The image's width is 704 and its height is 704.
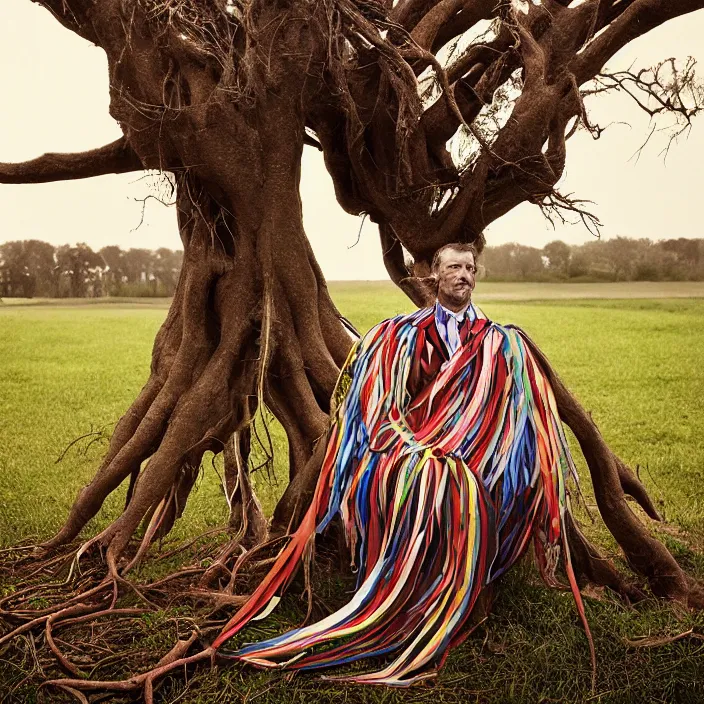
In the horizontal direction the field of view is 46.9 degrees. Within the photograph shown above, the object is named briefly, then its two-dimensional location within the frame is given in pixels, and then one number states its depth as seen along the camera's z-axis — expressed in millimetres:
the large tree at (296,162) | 2512
